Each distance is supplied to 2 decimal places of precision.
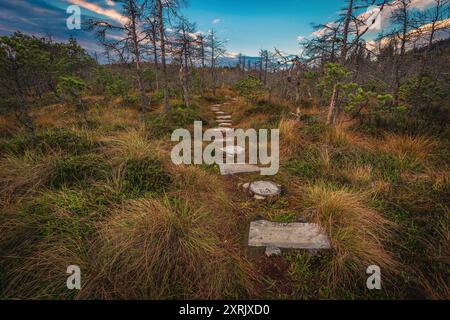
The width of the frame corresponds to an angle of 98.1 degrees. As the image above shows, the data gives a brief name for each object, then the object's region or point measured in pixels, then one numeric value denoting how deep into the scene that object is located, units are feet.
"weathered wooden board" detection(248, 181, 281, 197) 10.62
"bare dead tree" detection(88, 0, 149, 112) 23.62
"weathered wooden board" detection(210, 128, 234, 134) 24.57
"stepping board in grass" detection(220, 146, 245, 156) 17.02
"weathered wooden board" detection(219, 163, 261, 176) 13.44
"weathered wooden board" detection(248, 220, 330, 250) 7.30
